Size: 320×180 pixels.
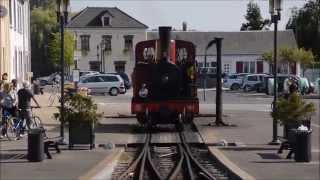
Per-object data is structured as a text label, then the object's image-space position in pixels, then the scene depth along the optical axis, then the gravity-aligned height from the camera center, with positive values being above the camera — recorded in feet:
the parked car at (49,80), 263.49 -2.55
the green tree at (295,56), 273.03 +5.48
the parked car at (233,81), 241.86 -2.63
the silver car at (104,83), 191.01 -2.47
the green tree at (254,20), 440.04 +28.59
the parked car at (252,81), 218.59 -2.42
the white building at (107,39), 324.39 +13.46
